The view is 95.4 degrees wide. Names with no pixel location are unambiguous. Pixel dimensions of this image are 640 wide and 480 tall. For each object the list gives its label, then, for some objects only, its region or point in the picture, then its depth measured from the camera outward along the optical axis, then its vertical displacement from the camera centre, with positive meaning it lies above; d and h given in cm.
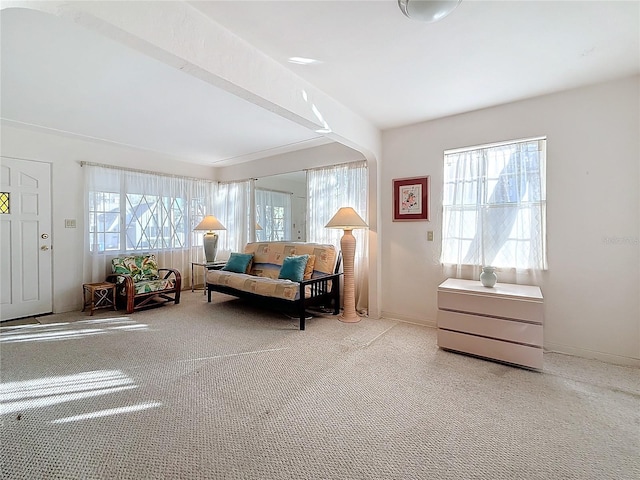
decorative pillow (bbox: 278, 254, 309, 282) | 370 -39
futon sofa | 338 -52
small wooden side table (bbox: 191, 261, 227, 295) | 486 -47
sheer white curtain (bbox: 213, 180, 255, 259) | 541 +45
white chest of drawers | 233 -71
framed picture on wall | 341 +47
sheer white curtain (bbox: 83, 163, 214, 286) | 427 +35
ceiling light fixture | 152 +123
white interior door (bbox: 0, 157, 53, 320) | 357 -1
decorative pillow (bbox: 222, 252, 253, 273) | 443 -39
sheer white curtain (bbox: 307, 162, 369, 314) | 392 +50
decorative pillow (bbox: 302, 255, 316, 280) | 382 -40
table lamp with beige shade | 511 +1
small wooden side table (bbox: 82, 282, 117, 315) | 388 -80
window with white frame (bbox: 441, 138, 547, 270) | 278 +33
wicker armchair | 398 -64
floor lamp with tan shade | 359 -44
